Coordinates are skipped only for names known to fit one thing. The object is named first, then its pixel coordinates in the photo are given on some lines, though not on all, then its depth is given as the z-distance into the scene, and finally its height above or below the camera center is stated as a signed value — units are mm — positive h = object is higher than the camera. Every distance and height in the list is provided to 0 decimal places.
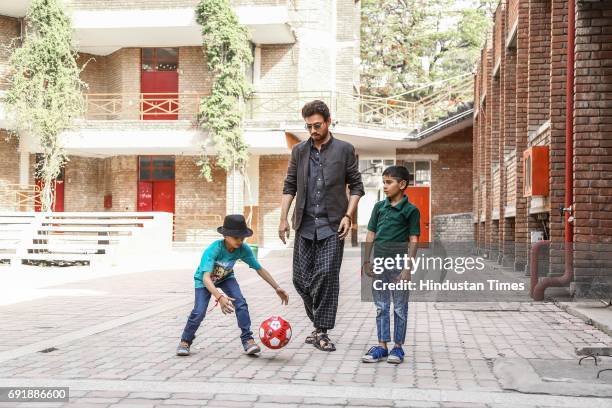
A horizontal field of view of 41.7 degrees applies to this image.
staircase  18906 -1252
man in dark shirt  6422 -181
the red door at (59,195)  29406 -141
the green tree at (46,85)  23156 +3093
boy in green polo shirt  6047 -368
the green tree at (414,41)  39000 +7503
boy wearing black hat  6059 -665
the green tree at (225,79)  25172 +3662
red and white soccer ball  6109 -1080
